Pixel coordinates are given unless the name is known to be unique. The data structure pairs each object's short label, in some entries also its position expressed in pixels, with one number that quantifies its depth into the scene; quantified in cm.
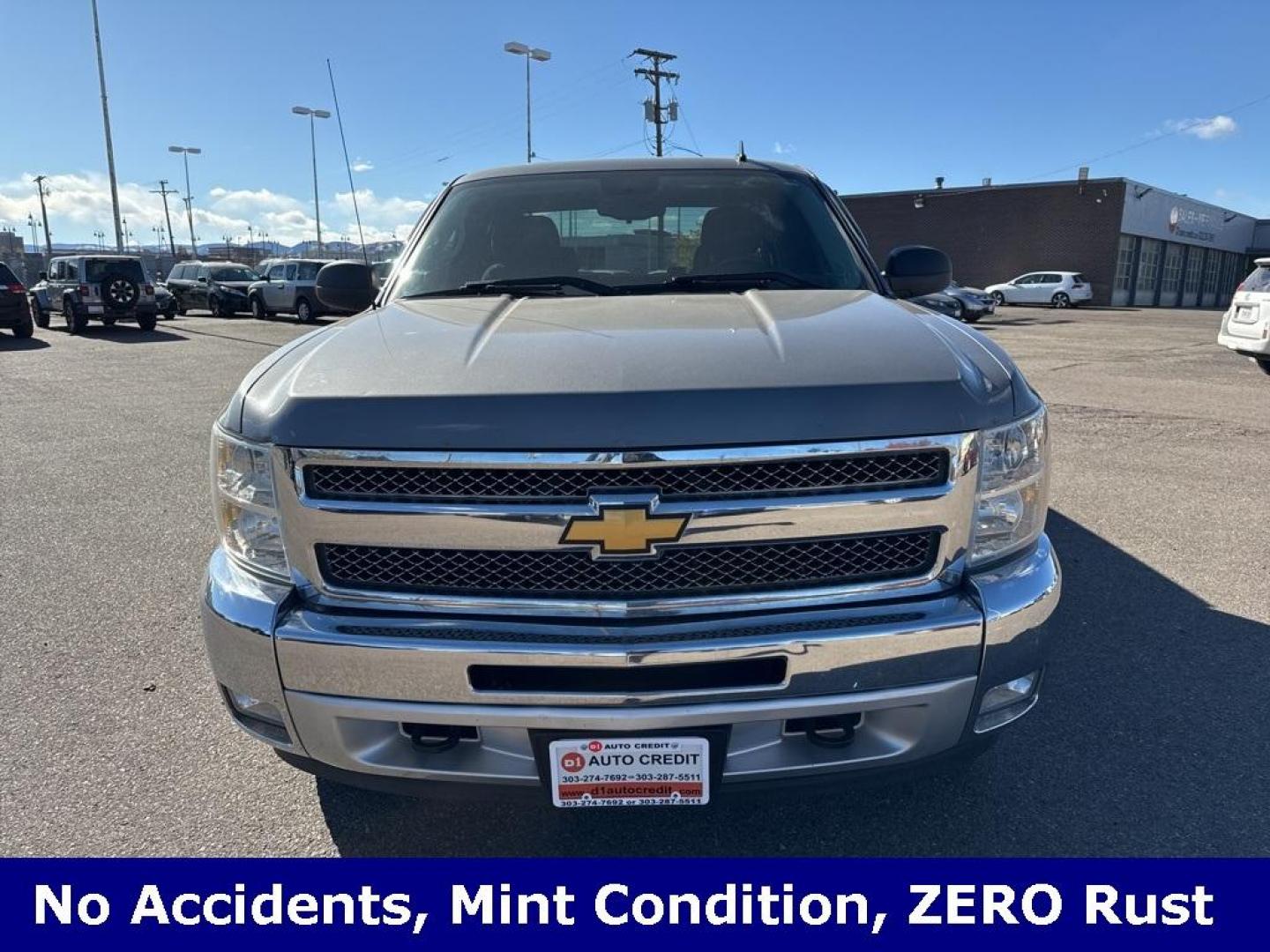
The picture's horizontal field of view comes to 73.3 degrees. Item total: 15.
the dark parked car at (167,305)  2445
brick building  3859
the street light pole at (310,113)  3481
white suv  1105
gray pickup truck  179
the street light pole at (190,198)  4856
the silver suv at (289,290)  2389
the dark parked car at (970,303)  2378
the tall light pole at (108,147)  3075
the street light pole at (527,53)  2773
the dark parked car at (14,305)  1850
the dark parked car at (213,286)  2672
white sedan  3422
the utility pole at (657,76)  3709
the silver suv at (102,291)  2009
